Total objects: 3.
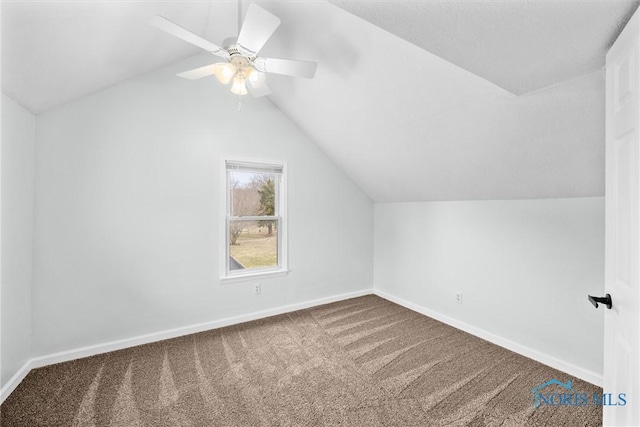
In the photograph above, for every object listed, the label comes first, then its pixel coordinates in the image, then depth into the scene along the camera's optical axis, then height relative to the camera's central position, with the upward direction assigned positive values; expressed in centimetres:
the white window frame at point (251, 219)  300 -10
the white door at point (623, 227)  90 -5
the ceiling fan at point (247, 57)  151 +108
